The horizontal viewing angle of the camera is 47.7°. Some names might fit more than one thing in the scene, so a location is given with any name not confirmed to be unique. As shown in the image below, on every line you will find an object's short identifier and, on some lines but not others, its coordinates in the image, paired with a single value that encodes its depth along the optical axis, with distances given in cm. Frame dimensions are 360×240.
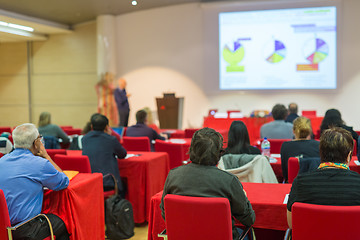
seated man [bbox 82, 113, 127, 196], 446
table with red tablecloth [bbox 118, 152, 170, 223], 466
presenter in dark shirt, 1104
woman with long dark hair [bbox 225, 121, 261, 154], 380
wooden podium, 1091
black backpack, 412
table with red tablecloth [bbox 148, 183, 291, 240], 258
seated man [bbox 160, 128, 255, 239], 227
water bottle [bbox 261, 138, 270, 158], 462
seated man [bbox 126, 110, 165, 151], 625
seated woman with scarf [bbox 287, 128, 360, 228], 213
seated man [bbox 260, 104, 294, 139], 598
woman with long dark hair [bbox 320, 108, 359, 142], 502
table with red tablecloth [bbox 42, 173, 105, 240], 316
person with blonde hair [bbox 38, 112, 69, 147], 625
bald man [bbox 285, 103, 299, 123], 799
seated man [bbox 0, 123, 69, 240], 285
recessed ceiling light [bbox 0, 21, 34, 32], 1048
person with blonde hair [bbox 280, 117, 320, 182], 393
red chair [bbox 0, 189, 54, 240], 266
